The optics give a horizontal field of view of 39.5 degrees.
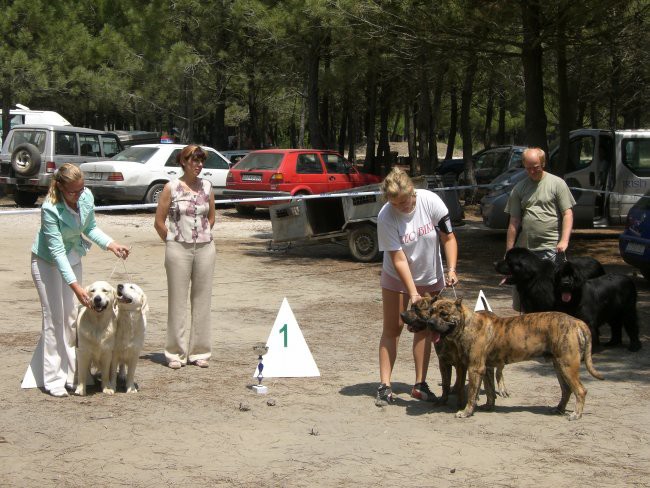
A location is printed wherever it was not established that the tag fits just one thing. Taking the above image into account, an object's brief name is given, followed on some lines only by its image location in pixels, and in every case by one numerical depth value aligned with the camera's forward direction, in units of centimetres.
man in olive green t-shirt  806
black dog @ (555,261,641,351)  802
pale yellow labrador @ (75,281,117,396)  668
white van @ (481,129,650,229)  1698
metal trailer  1456
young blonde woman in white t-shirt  645
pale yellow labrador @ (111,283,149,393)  683
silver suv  2230
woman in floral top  770
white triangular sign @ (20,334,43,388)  711
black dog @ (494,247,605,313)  775
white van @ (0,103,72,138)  3950
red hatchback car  2067
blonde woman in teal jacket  669
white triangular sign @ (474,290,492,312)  820
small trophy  707
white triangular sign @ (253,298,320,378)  755
